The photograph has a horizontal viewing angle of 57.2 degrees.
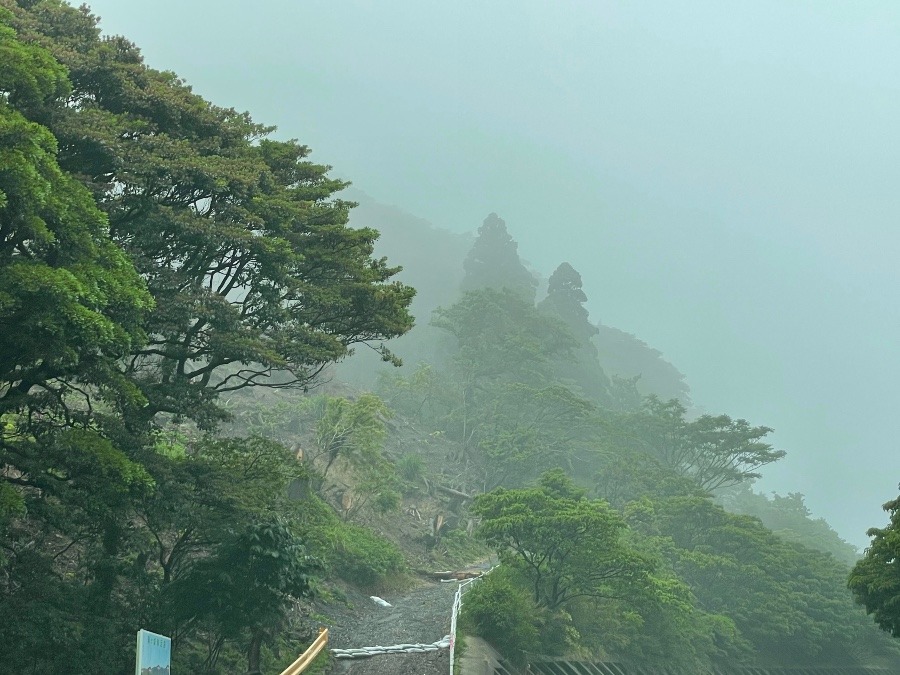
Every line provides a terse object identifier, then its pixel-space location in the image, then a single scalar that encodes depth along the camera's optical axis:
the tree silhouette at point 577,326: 90.75
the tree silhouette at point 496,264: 100.56
